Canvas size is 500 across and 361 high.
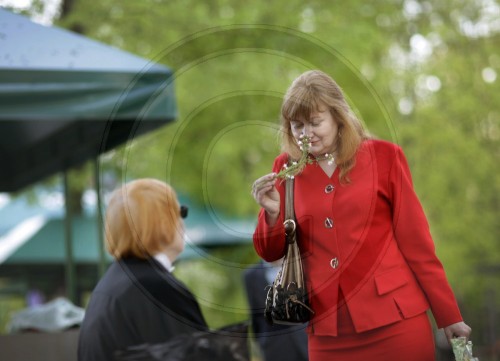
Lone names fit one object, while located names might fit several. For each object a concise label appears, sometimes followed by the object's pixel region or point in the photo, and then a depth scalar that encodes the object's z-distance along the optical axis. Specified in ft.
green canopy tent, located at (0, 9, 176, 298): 31.45
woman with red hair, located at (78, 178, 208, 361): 22.44
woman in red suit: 19.15
